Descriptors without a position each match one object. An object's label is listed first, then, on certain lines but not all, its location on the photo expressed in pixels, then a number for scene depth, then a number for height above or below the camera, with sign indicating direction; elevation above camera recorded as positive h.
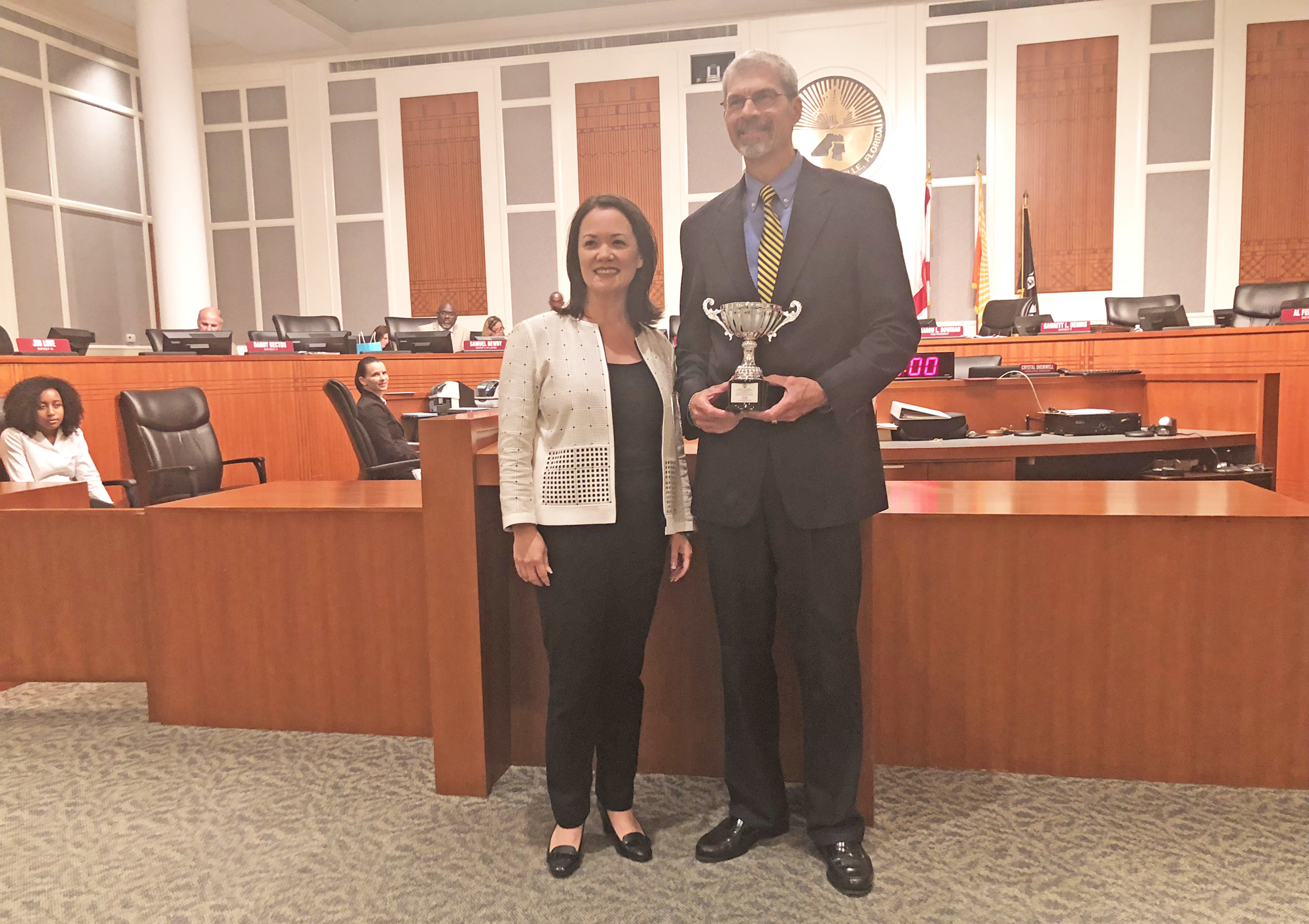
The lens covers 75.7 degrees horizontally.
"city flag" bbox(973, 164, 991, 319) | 8.23 +0.84
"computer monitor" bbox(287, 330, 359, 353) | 6.00 +0.20
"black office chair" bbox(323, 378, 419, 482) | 3.83 -0.28
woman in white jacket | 1.57 -0.22
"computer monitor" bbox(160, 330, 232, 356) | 5.66 +0.21
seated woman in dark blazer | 4.00 -0.28
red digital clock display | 3.99 -0.04
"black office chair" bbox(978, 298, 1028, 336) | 5.96 +0.28
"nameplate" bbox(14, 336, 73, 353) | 5.04 +0.19
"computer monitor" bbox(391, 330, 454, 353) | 6.01 +0.19
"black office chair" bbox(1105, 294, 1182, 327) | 6.66 +0.39
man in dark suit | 1.46 -0.13
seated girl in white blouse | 3.53 -0.25
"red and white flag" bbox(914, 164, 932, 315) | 8.27 +0.93
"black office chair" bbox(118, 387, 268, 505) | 3.63 -0.31
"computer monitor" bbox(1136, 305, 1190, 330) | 5.48 +0.23
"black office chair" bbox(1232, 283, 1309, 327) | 6.10 +0.39
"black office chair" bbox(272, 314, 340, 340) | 7.14 +0.42
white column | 7.84 +2.10
